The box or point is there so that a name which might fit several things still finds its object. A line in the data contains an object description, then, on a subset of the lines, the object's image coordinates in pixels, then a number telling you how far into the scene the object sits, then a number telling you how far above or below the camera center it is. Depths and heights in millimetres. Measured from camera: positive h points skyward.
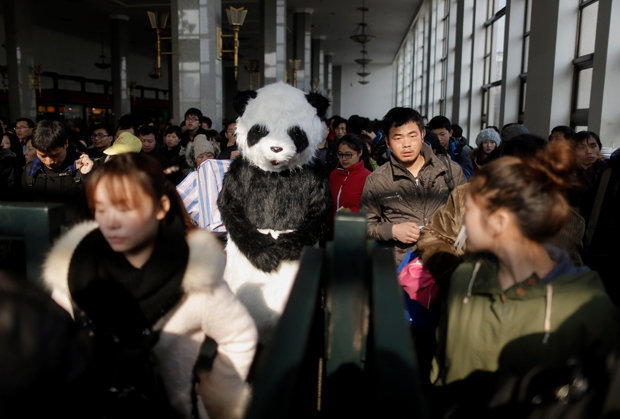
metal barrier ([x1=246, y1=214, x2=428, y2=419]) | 639 -318
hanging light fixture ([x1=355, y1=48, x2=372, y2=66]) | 22752 +3962
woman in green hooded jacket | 1227 -367
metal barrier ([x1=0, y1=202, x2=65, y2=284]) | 1448 -262
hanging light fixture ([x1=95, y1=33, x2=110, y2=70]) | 18425 +2867
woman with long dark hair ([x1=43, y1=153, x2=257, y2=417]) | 1430 -416
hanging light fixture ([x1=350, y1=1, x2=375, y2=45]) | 17453 +3911
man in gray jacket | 2592 -202
